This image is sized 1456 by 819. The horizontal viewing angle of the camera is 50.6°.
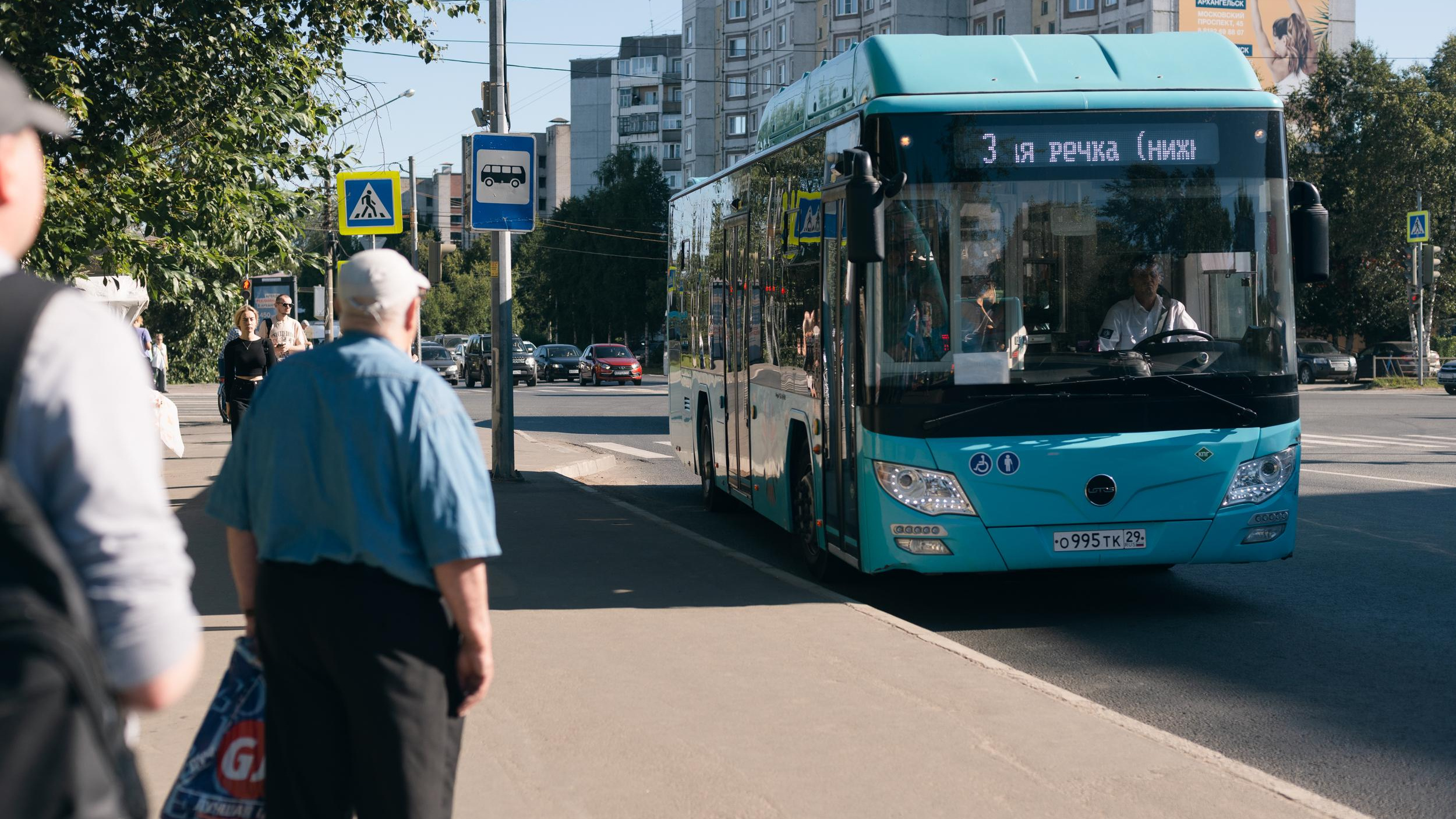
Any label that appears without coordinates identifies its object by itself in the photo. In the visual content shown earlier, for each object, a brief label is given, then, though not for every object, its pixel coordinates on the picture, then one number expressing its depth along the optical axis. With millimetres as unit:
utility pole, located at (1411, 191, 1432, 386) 43344
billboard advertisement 76250
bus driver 8438
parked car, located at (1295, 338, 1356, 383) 52562
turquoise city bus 8281
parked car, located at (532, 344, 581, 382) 54062
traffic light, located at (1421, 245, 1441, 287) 37062
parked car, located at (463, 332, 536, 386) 51281
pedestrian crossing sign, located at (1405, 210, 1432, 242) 43875
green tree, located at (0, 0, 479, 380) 11391
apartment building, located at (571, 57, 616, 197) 138625
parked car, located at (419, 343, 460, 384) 52656
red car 52406
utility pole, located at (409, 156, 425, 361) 36716
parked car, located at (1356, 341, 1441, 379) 51625
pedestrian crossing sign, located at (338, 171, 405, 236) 15211
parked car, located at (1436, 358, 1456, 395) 40094
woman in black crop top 14281
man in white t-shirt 15188
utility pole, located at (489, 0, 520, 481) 15797
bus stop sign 15039
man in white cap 3227
